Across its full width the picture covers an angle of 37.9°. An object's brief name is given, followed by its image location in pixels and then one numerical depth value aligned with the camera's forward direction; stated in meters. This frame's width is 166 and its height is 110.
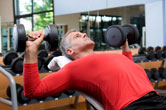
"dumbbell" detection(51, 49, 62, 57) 3.43
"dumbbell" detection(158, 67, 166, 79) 3.95
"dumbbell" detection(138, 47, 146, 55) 4.10
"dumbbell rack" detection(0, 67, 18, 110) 1.95
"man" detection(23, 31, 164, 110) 1.11
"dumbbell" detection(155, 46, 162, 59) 3.95
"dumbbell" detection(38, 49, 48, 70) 2.82
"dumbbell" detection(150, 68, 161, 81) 3.85
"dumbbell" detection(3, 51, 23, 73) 2.65
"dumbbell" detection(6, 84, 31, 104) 2.62
